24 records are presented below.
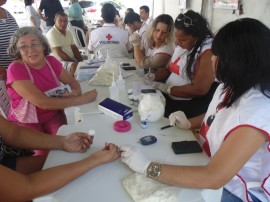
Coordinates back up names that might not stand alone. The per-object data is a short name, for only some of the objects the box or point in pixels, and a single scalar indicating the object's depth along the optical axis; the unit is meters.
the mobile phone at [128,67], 2.27
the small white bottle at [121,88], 1.56
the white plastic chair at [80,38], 4.43
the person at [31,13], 5.13
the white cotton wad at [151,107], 1.21
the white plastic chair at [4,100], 1.82
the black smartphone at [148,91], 1.51
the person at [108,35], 2.95
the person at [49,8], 4.79
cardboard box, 1.26
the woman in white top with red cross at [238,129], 0.79
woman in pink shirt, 1.54
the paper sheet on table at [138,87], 1.57
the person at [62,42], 3.10
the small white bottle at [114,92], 1.50
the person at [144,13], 4.64
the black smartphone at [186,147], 1.02
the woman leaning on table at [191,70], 1.67
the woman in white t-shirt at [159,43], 2.29
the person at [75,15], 5.36
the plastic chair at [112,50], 2.90
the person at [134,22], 3.85
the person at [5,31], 2.14
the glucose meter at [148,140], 1.07
